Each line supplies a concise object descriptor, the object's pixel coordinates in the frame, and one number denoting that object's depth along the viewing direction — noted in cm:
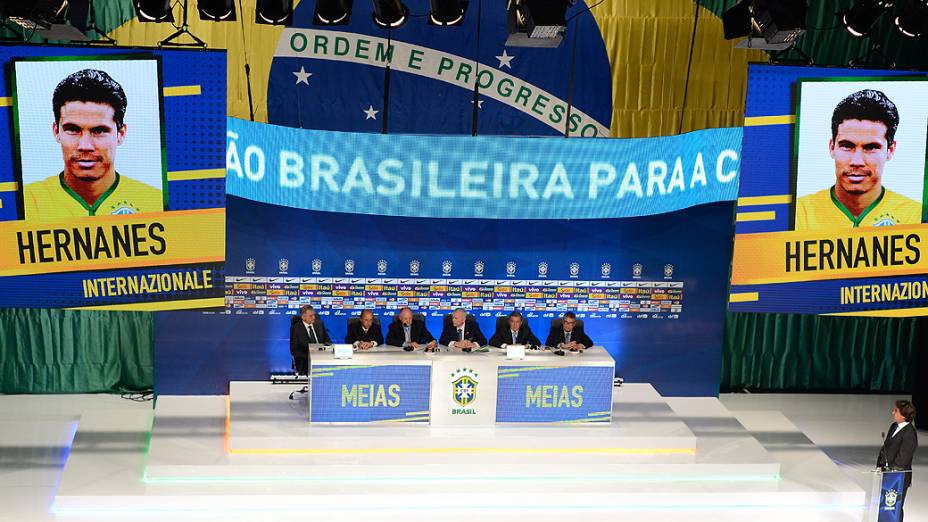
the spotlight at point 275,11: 820
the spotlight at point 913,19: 852
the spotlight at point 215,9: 812
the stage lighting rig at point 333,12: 819
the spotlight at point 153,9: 809
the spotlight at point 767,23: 794
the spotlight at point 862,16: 837
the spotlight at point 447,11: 812
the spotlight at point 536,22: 764
